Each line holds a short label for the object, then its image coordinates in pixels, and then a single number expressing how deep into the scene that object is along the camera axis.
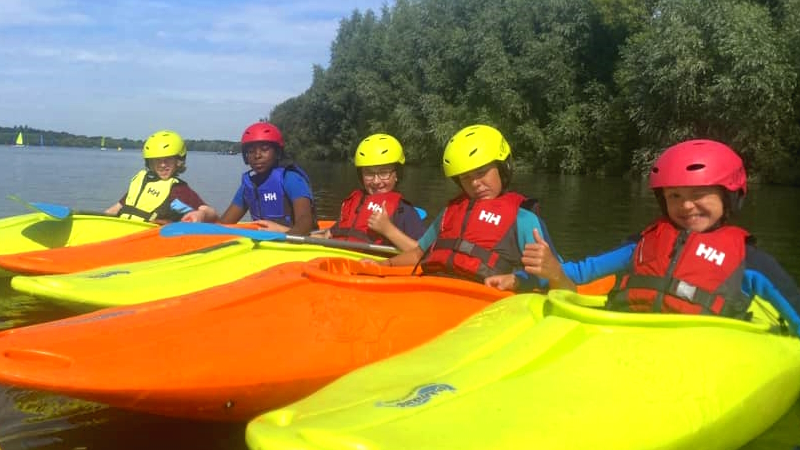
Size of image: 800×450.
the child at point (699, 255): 3.85
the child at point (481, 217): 4.91
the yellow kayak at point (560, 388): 2.66
